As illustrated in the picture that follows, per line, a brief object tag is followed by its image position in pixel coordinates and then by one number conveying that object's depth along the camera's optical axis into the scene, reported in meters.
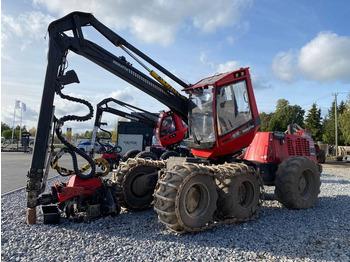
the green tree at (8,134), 59.96
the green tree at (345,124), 38.72
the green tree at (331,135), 48.16
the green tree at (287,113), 68.50
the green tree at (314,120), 58.84
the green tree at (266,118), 68.93
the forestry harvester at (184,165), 5.40
